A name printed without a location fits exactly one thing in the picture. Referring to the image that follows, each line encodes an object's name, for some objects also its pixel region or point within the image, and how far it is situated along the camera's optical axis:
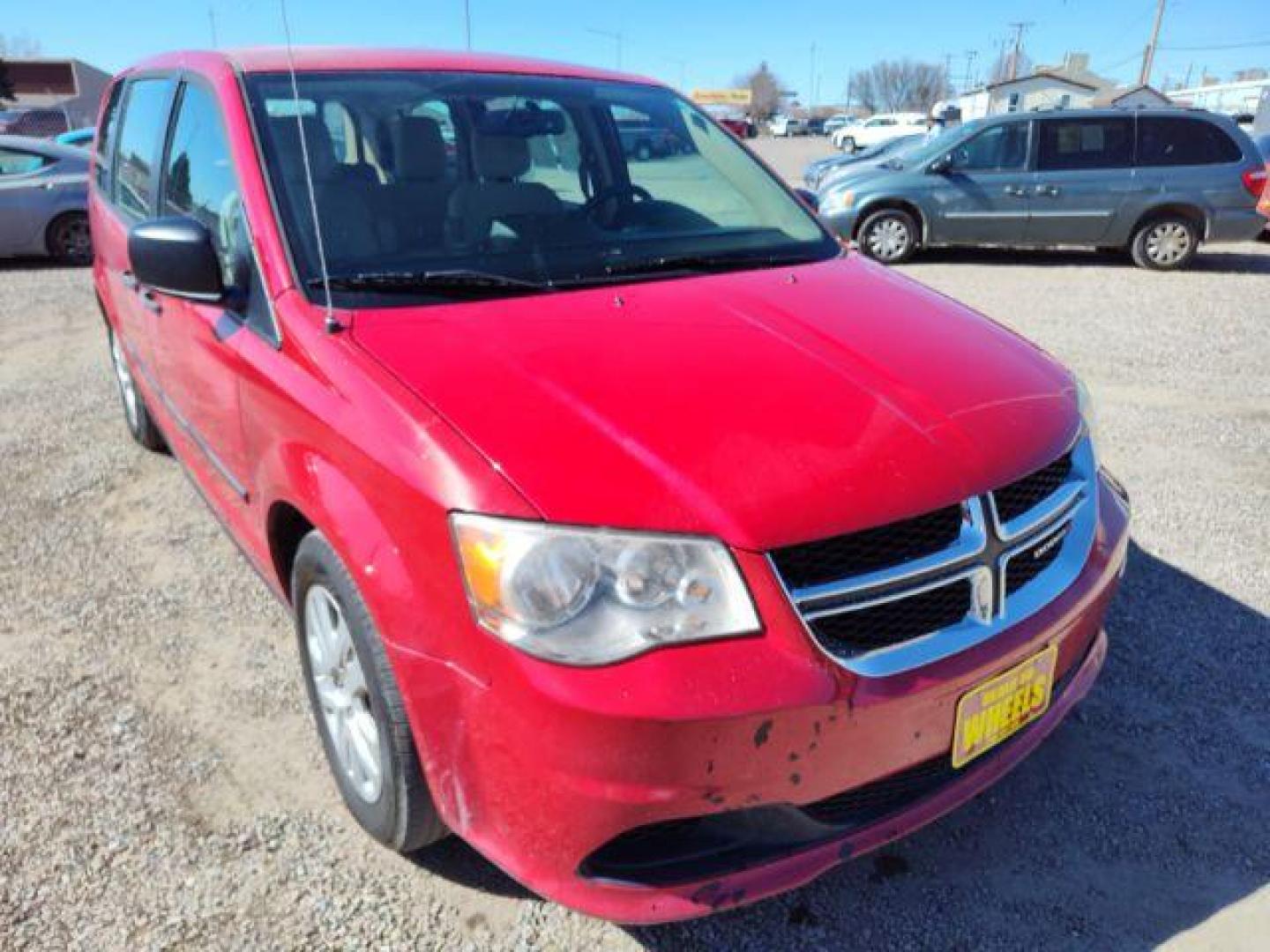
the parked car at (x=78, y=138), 14.73
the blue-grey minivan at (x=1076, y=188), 9.98
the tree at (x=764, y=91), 104.50
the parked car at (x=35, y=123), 22.36
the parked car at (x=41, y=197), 10.06
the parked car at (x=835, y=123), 65.69
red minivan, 1.60
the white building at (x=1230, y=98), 39.31
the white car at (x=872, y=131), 46.06
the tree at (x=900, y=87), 97.75
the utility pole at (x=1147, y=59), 43.06
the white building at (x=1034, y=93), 49.88
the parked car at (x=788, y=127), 71.31
